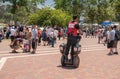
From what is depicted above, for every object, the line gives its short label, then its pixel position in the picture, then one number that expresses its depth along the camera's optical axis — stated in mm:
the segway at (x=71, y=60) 14156
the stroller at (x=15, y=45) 21203
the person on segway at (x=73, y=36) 14211
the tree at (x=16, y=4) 53550
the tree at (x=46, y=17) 50969
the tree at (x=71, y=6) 82688
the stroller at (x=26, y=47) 21569
